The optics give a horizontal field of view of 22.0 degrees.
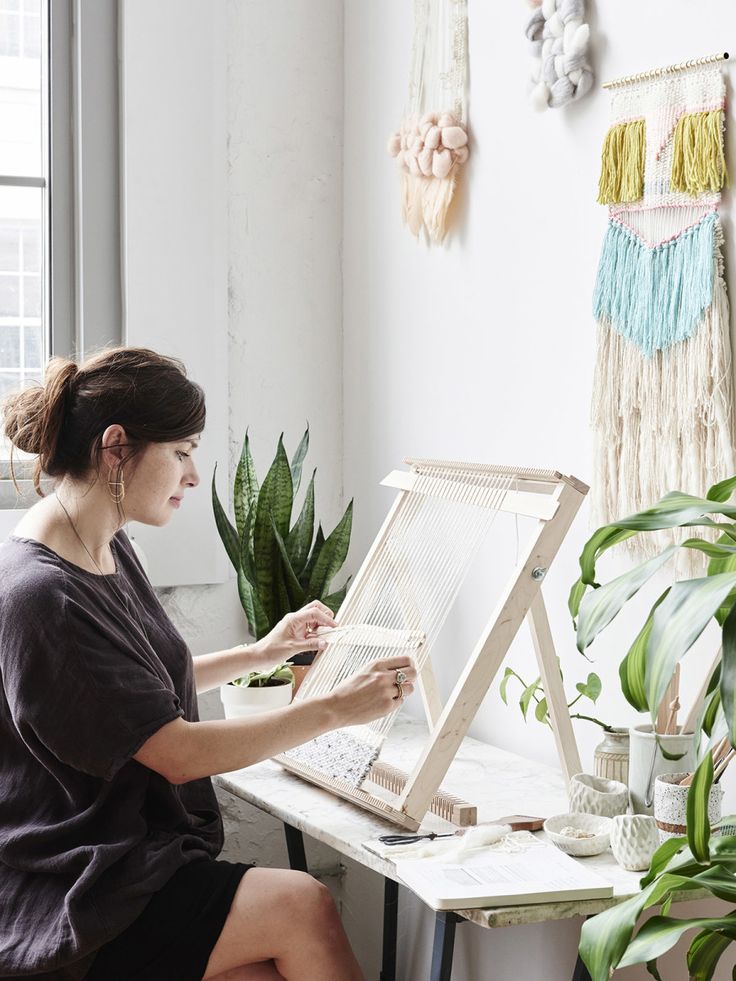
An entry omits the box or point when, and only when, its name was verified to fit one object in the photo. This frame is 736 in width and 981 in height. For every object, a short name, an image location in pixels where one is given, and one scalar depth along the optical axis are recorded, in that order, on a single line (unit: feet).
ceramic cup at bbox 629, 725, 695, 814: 8.50
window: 11.75
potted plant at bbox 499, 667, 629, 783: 8.98
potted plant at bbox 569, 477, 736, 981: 6.46
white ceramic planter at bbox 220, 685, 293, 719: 10.38
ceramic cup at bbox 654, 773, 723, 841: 8.18
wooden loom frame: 8.77
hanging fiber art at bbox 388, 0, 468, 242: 10.83
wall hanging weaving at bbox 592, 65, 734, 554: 8.76
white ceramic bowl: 8.43
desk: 8.03
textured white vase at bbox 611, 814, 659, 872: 8.27
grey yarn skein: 9.60
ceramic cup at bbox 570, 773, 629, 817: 8.68
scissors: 8.60
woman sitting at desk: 8.28
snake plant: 11.34
